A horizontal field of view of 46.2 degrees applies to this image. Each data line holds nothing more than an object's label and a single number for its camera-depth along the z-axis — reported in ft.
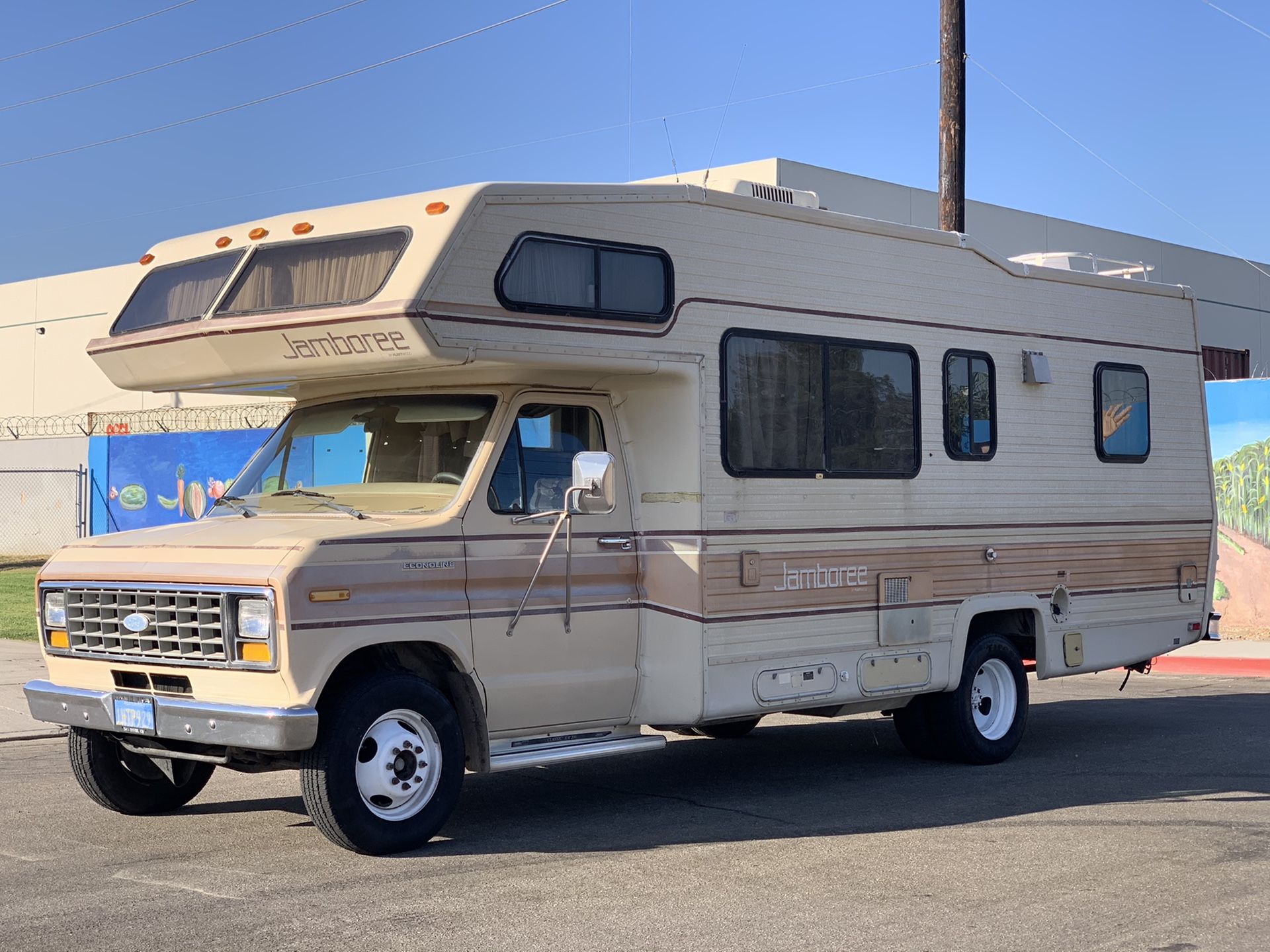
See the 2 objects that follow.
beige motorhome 23.16
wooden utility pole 51.01
